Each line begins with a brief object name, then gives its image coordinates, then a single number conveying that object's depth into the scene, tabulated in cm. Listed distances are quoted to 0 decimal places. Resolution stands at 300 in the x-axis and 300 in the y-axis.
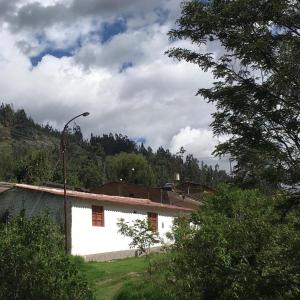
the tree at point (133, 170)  6979
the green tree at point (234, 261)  988
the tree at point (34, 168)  4921
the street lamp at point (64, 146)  1980
